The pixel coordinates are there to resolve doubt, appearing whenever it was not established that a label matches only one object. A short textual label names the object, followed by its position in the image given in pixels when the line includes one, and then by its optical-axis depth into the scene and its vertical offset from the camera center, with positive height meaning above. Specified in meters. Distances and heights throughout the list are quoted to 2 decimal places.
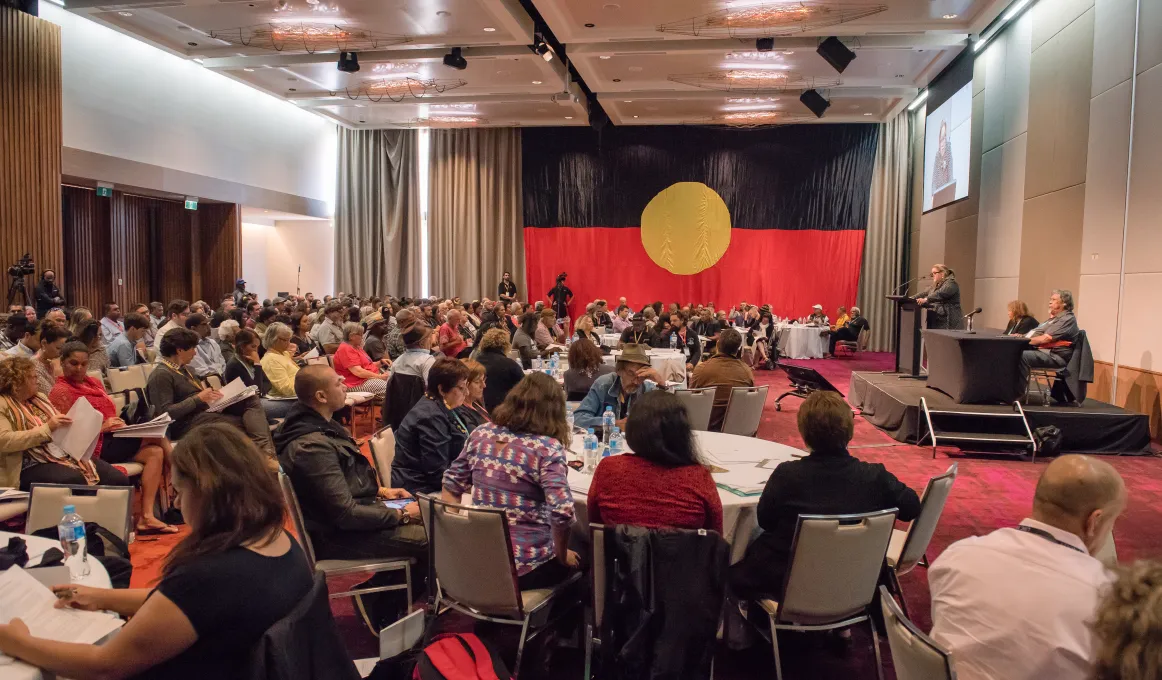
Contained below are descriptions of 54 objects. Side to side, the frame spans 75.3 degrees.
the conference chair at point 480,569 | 2.51 -0.98
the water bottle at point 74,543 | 2.13 -0.80
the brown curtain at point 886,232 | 16.31 +1.42
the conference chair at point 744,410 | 5.43 -0.85
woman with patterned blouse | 2.72 -0.70
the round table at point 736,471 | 2.99 -0.81
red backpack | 1.66 -0.84
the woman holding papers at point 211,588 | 1.55 -0.65
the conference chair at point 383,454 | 3.58 -0.81
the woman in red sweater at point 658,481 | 2.47 -0.63
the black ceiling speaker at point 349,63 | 11.77 +3.45
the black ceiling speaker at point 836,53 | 10.55 +3.40
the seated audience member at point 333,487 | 2.89 -0.79
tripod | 9.79 -0.18
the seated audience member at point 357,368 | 7.06 -0.80
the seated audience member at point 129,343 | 6.32 -0.54
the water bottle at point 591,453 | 3.42 -0.75
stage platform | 6.97 -1.15
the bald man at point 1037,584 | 1.55 -0.62
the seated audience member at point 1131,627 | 1.07 -0.47
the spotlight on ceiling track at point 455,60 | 11.70 +3.52
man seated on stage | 7.26 -0.37
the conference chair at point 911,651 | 1.53 -0.76
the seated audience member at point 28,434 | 3.51 -0.73
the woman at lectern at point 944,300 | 8.74 -0.03
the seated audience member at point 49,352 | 4.58 -0.47
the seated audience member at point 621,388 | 4.43 -0.58
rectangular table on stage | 7.16 -0.66
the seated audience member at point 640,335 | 9.23 -0.54
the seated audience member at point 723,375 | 5.64 -0.62
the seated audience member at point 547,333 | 8.90 -0.56
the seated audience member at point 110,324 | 8.47 -0.51
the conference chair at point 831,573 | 2.49 -0.95
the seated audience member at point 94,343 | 5.23 -0.46
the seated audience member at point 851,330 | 15.81 -0.72
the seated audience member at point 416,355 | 5.63 -0.52
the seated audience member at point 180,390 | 4.69 -0.70
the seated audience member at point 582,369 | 5.42 -0.57
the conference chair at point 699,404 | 5.04 -0.75
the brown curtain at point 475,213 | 18.42 +1.84
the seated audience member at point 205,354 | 6.16 -0.63
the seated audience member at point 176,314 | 7.91 -0.36
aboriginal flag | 17.36 +1.88
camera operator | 9.71 -0.23
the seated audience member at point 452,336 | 5.88 -0.47
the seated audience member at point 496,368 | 5.31 -0.57
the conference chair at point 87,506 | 2.71 -0.82
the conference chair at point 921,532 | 2.92 -0.92
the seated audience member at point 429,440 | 3.49 -0.72
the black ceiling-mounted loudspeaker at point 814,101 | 13.26 +3.42
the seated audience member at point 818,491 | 2.66 -0.69
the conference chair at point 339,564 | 2.87 -1.11
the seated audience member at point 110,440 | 4.17 -0.95
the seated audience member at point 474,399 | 3.76 -0.60
